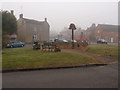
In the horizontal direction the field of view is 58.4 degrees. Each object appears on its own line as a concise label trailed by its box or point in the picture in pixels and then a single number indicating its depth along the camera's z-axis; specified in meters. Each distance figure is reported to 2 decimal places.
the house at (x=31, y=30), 36.43
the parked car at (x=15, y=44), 22.36
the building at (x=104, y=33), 49.74
